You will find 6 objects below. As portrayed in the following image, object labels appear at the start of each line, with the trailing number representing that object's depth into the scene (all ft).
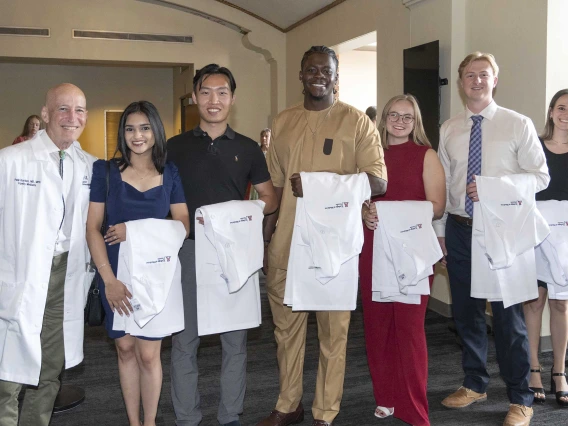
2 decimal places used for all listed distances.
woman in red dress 10.44
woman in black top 12.02
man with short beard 10.07
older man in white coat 8.82
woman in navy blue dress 9.11
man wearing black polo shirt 9.89
